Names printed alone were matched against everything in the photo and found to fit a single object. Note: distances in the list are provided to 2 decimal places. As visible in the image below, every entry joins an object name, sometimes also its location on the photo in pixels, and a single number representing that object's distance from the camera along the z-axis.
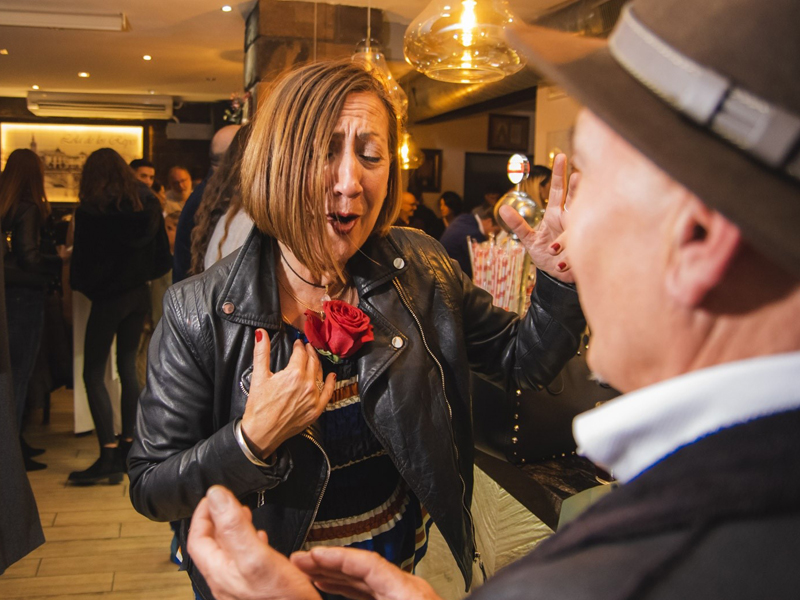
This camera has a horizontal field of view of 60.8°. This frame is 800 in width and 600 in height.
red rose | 1.21
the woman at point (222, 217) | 2.21
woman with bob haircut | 1.17
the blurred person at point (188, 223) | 2.74
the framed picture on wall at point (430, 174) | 11.28
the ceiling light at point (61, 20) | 6.02
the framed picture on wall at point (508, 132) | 11.10
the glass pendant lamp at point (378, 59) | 2.73
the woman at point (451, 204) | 7.87
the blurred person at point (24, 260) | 3.52
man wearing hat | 0.42
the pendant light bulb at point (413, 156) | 4.13
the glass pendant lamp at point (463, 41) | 2.15
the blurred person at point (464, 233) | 4.42
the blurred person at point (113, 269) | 3.60
